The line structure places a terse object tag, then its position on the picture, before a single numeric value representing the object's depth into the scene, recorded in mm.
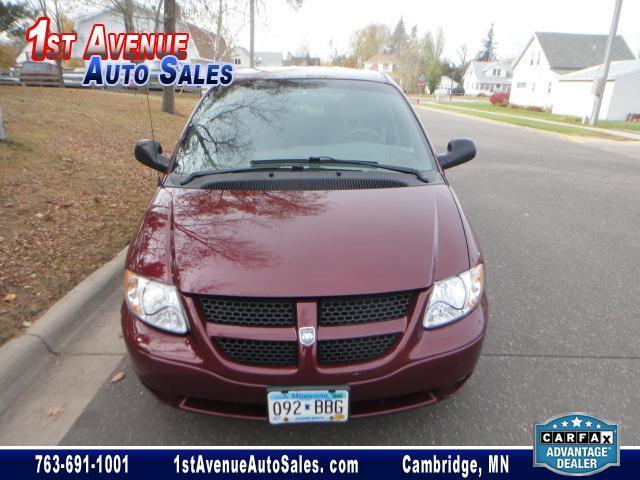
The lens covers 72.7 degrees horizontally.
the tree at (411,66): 73688
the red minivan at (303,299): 1781
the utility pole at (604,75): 19688
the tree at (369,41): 85500
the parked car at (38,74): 23106
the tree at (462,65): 90375
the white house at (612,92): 28172
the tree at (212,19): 16953
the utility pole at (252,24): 19016
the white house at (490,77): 78500
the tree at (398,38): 105375
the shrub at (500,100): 42500
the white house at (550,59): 39188
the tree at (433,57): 73500
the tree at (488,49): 94375
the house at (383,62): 94750
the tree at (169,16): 13594
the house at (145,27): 15869
